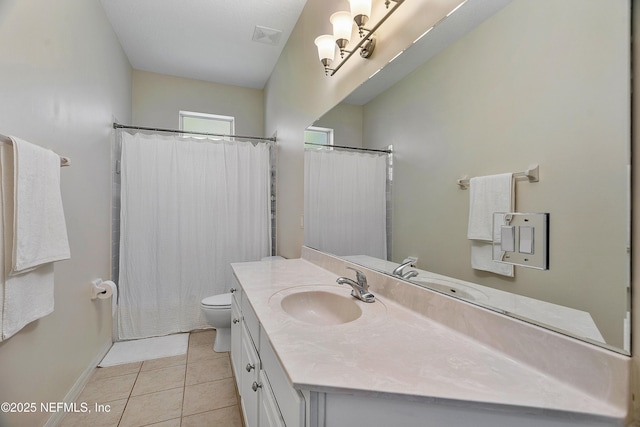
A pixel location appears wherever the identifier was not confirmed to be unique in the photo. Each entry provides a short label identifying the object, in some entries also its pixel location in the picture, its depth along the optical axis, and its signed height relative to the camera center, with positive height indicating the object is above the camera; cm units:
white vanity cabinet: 74 -58
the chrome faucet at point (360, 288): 120 -33
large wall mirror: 59 +17
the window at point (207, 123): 346 +107
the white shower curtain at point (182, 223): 262 -14
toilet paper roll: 214 -61
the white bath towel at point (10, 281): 109 -30
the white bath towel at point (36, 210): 114 -1
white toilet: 230 -87
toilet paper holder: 210 -59
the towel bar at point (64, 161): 150 +25
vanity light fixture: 131 +89
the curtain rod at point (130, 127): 256 +74
